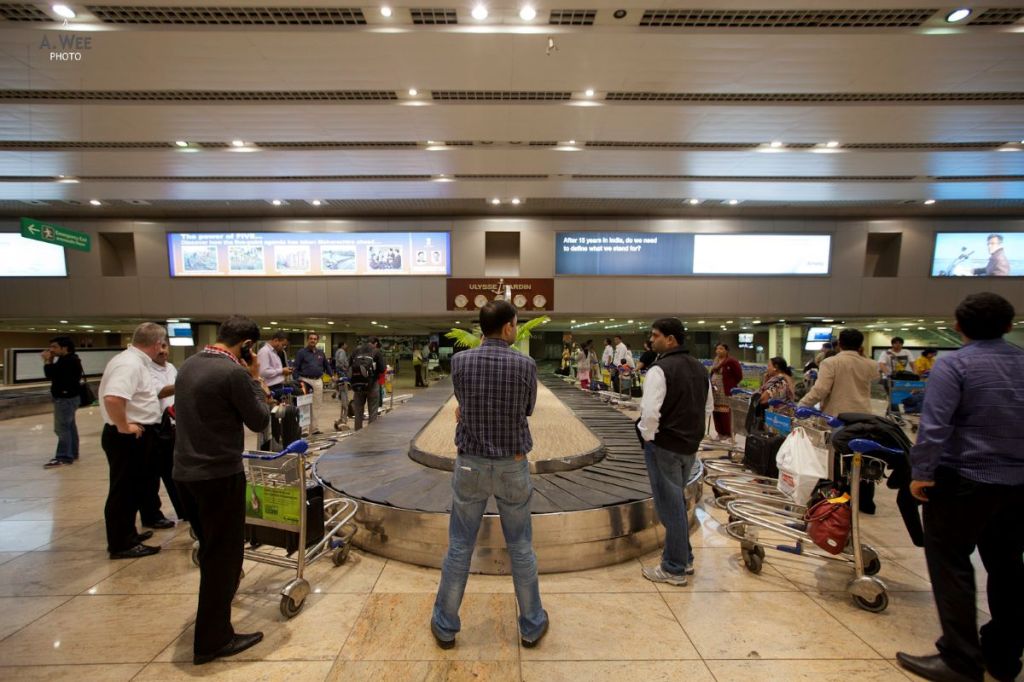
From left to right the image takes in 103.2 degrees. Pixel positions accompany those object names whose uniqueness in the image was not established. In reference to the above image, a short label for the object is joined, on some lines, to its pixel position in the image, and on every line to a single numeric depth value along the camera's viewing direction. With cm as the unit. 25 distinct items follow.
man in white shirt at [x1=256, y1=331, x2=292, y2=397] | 642
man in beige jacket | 409
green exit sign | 882
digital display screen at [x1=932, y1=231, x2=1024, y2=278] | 1291
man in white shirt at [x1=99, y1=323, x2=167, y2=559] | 311
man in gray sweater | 206
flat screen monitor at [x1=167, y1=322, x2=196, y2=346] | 1491
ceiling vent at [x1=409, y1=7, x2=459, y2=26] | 466
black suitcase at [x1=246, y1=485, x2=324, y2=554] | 270
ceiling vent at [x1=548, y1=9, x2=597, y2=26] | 466
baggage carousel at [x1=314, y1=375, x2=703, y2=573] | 306
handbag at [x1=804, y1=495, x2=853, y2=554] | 268
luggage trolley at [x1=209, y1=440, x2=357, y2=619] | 250
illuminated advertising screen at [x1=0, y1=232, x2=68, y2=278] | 1264
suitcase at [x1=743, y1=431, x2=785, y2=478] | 417
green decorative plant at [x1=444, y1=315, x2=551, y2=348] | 704
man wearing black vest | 265
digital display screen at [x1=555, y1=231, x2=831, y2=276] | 1305
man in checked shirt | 205
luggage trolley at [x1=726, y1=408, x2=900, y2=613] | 250
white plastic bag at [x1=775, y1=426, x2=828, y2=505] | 298
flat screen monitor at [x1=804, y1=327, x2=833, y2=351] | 1667
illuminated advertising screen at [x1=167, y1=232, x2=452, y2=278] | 1289
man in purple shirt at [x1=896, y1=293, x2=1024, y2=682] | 189
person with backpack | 753
